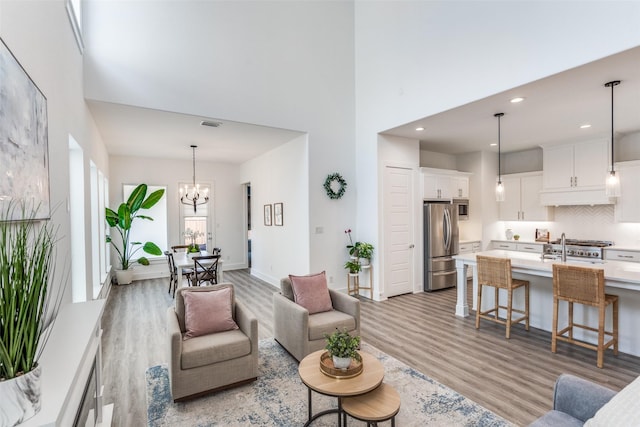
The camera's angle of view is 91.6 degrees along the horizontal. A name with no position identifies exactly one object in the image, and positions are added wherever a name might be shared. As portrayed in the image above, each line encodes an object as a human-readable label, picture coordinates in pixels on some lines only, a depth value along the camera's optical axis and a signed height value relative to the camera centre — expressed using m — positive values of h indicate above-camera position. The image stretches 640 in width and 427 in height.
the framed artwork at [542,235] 6.70 -0.56
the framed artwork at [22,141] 1.52 +0.42
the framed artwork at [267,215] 7.01 -0.06
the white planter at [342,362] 2.17 -1.05
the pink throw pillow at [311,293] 3.51 -0.93
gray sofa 1.66 -1.08
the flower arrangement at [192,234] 8.12 -0.55
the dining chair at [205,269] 5.36 -1.01
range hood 5.65 +0.22
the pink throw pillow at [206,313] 2.89 -0.95
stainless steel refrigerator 6.06 -0.68
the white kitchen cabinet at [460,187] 6.73 +0.52
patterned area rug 2.36 -1.59
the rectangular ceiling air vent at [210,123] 4.82 +1.41
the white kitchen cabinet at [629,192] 5.24 +0.28
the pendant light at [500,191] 4.59 +0.28
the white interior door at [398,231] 5.70 -0.38
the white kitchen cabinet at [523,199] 6.72 +0.23
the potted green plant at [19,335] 1.02 -0.41
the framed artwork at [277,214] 6.50 -0.04
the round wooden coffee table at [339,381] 2.00 -1.15
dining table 5.39 -0.88
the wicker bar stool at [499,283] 3.89 -0.95
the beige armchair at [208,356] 2.54 -1.22
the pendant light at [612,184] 3.48 +0.28
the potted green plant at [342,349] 2.17 -0.97
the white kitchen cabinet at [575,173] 5.68 +0.70
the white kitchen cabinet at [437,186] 6.22 +0.50
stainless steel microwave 6.97 +0.05
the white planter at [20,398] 1.01 -0.61
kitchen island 3.31 -1.01
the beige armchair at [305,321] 3.15 -1.17
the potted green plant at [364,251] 5.58 -0.73
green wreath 5.70 +0.49
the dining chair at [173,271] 6.06 -1.14
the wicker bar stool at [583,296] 3.14 -0.93
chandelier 7.88 +0.44
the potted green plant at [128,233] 6.55 -0.44
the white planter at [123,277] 6.86 -1.39
